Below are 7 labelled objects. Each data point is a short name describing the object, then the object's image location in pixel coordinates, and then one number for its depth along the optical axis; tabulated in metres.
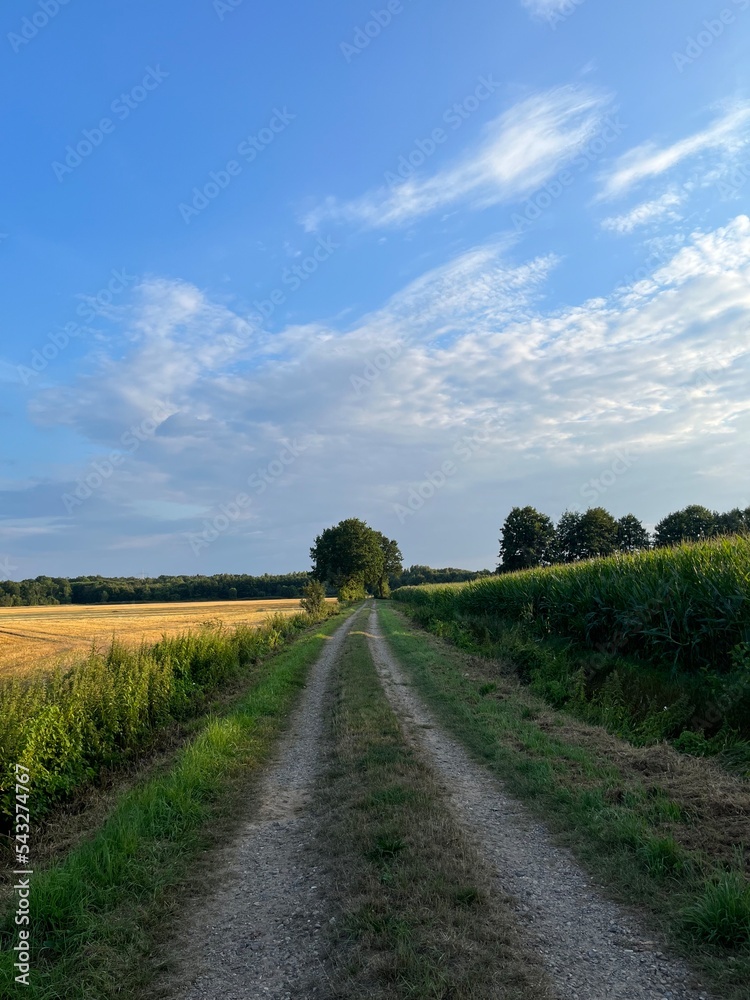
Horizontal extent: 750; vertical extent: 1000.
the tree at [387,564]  117.06
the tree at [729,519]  45.68
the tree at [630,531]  68.38
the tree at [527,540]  70.06
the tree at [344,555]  73.56
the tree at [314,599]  43.95
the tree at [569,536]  69.75
